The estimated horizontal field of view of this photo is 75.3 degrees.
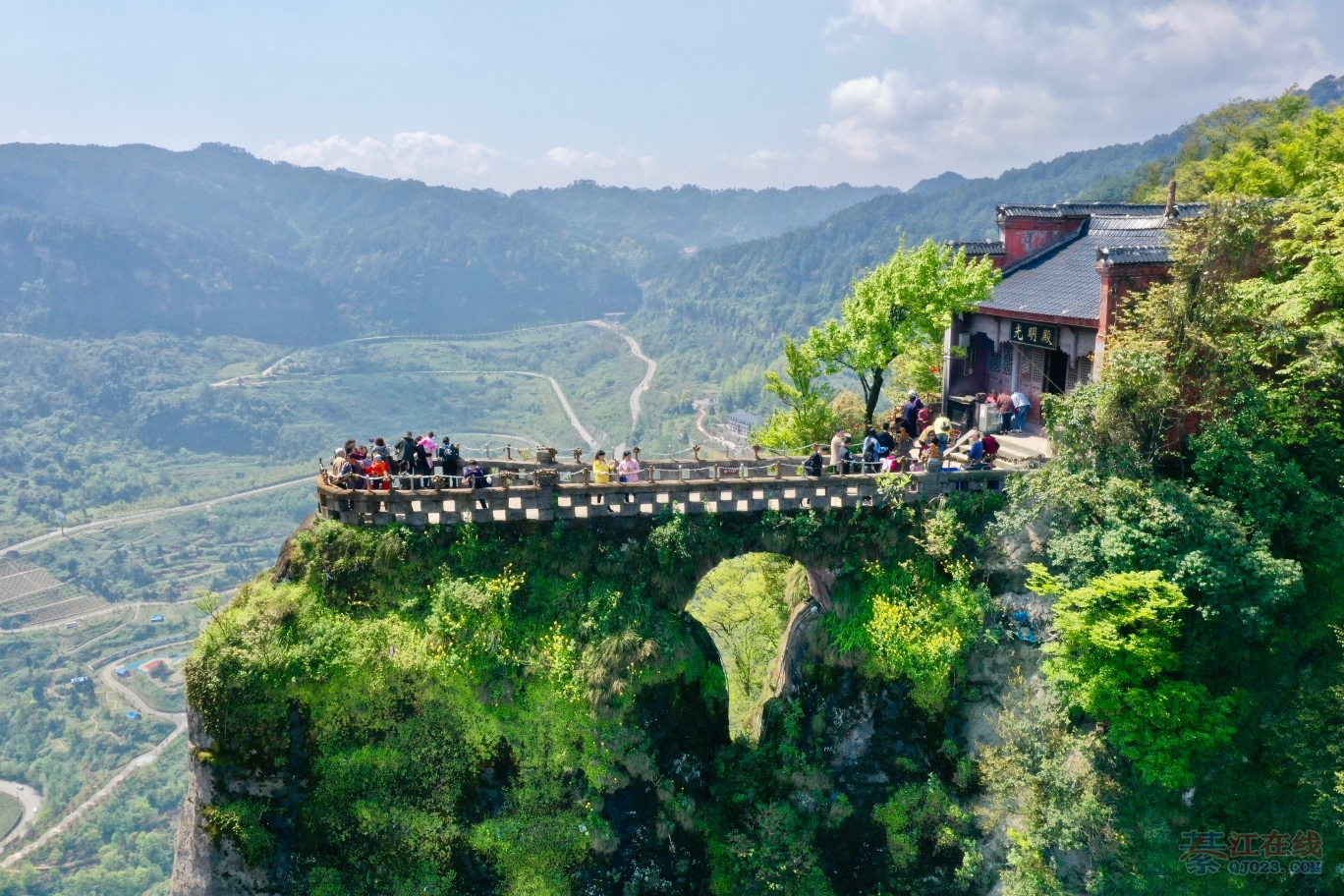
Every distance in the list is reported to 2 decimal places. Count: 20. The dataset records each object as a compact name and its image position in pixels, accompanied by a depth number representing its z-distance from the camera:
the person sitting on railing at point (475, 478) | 28.70
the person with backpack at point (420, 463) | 30.75
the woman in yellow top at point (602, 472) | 29.08
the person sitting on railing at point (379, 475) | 28.83
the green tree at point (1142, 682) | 23.95
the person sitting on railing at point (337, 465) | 29.75
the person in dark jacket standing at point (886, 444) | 30.42
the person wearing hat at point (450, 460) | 30.50
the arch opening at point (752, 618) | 36.47
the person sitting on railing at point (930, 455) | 29.42
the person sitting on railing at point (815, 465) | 29.81
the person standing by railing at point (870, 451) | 30.09
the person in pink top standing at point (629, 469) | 29.16
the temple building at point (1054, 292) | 29.62
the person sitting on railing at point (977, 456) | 29.80
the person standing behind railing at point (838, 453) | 30.02
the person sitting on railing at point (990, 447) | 30.52
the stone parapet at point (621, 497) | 28.55
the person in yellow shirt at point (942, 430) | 32.00
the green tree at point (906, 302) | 34.81
